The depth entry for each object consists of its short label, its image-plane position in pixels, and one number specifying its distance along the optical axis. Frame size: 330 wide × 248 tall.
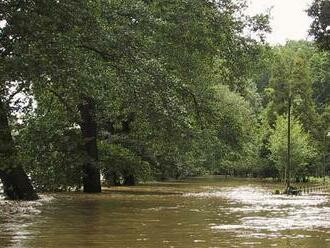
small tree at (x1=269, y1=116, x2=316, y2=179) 68.00
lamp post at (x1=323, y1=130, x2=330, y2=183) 78.15
